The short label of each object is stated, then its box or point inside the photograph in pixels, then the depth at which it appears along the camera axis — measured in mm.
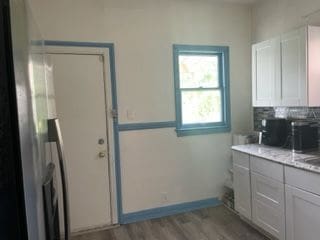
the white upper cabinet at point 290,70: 2398
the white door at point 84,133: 2834
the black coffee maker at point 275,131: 2803
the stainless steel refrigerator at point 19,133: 630
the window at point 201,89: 3314
